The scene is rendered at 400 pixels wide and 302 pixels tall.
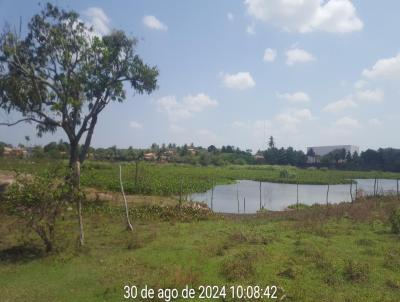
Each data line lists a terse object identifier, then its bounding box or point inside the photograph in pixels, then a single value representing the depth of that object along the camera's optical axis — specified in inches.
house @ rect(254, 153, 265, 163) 4492.4
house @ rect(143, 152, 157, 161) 3671.8
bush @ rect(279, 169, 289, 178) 2282.2
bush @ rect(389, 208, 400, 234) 467.8
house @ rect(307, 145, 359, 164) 6166.3
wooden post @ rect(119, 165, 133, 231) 485.9
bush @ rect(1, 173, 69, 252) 372.5
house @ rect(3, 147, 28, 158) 2691.9
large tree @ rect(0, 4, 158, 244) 775.1
